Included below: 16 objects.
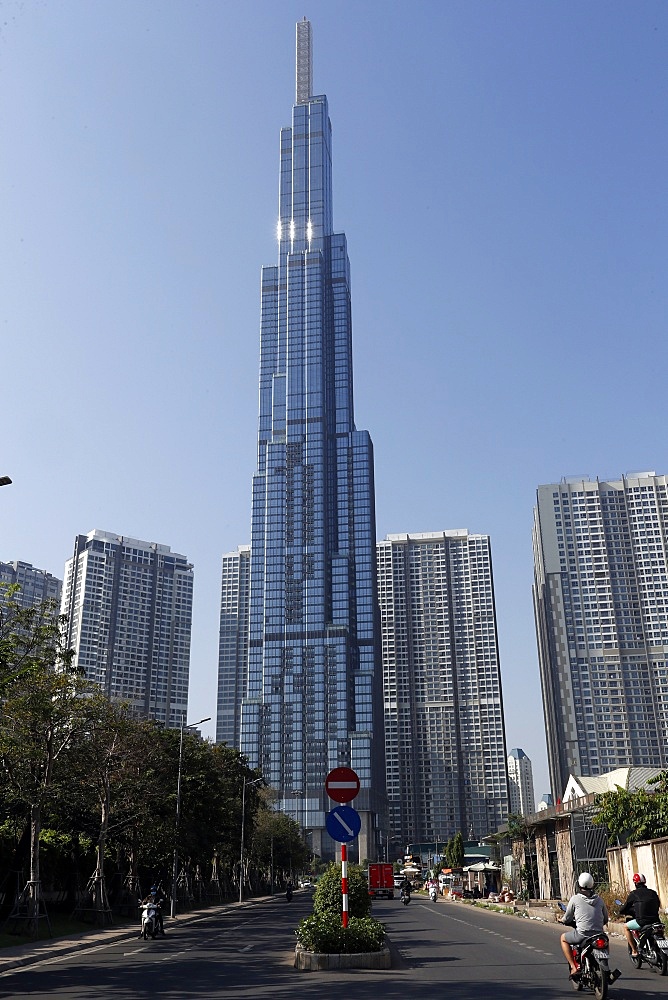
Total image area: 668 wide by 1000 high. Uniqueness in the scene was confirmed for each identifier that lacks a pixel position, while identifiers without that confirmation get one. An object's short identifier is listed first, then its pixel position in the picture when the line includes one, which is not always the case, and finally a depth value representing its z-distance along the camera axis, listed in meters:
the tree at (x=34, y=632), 27.00
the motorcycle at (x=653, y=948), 15.27
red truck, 46.78
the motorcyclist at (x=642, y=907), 15.47
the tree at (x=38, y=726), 28.81
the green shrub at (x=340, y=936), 17.11
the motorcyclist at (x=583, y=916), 12.15
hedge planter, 16.64
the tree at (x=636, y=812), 27.58
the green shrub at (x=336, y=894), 18.86
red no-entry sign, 16.72
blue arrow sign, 16.14
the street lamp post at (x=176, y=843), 41.50
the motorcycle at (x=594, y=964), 11.51
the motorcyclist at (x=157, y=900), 28.03
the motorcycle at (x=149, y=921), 27.66
